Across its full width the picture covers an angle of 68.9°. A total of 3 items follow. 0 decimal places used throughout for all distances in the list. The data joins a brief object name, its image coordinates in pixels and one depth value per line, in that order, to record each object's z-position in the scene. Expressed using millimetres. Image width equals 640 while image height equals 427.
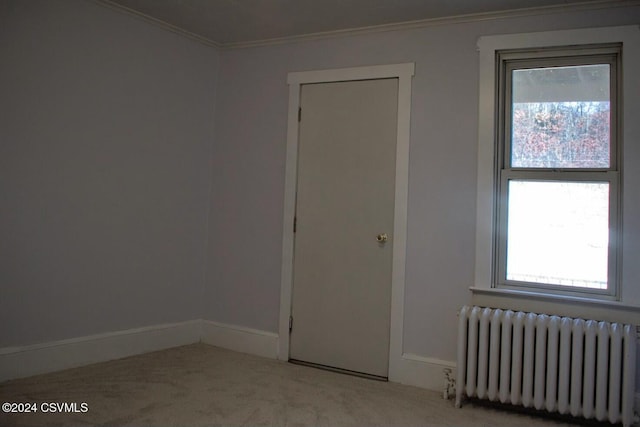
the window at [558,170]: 2738
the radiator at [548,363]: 2432
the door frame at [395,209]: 3139
